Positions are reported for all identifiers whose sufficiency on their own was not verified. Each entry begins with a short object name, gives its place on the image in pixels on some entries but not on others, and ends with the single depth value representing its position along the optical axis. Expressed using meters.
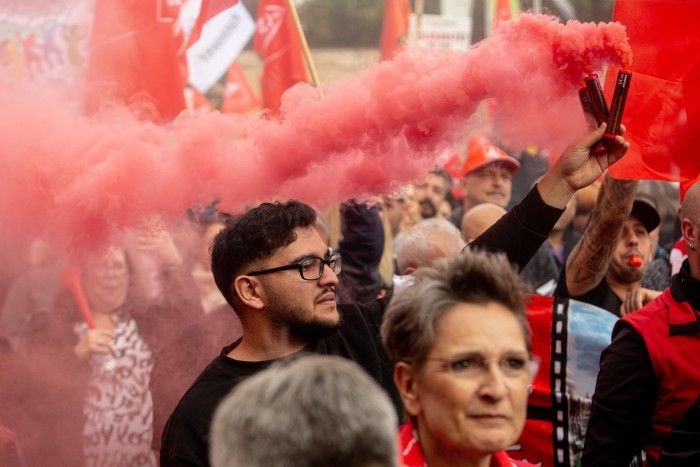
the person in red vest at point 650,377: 5.87
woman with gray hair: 4.13
